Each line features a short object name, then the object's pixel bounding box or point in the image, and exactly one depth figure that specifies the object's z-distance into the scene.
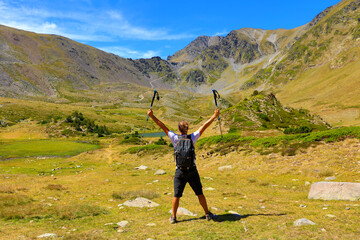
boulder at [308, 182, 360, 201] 10.48
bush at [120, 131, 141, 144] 66.00
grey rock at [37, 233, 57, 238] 7.29
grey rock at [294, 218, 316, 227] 7.44
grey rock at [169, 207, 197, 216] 9.69
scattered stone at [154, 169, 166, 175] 24.52
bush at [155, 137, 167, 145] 49.33
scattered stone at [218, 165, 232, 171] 24.22
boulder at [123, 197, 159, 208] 11.55
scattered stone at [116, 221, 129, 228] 8.52
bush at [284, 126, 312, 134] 34.00
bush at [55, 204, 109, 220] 9.75
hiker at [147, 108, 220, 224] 8.59
